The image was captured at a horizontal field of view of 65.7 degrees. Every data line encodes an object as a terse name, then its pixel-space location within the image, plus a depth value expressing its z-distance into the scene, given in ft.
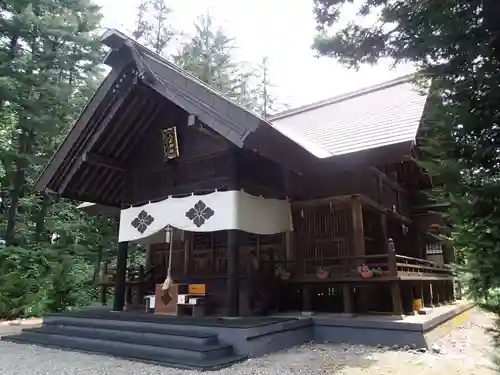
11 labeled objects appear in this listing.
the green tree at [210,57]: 63.93
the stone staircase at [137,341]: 16.01
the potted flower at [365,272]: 21.36
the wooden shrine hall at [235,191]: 21.89
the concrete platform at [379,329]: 18.89
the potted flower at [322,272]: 22.93
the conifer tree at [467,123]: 8.61
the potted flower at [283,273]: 24.14
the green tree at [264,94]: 75.97
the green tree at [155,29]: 66.59
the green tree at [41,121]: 41.57
